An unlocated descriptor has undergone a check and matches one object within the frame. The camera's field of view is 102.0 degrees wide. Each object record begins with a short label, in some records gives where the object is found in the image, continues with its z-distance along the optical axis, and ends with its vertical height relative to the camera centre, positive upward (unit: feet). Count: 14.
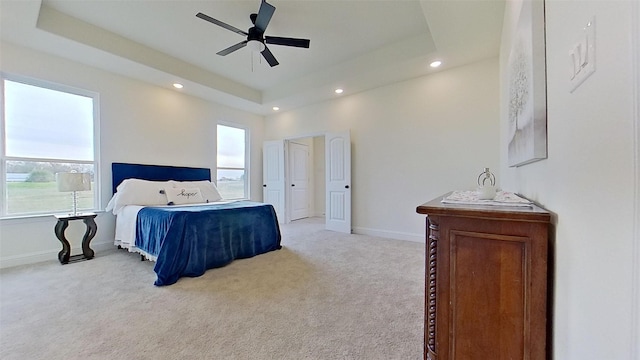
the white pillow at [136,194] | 12.34 -0.80
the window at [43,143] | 10.66 +1.58
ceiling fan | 8.86 +5.22
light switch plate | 2.18 +1.10
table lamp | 10.32 -0.14
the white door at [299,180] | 21.86 -0.23
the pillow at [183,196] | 13.50 -0.96
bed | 9.08 -1.90
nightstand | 10.62 -2.42
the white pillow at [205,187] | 14.80 -0.56
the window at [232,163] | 18.94 +1.15
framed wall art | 3.77 +1.52
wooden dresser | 3.22 -1.41
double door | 16.62 -0.23
